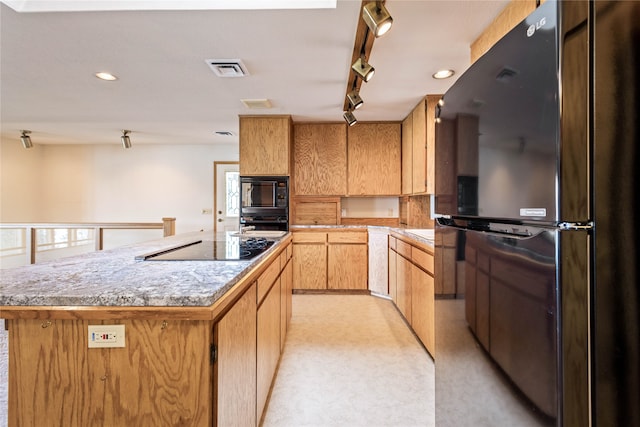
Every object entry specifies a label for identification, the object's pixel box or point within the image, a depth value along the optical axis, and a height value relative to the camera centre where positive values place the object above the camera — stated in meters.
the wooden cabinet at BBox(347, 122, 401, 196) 3.95 +0.81
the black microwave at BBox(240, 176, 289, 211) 3.64 +0.30
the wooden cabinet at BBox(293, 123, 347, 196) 3.98 +0.80
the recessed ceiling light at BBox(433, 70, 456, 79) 2.44 +1.19
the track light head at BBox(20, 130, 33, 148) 4.56 +1.21
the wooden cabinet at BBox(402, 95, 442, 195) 3.01 +0.76
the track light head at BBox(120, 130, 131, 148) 4.52 +1.18
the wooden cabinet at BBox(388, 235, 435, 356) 2.15 -0.60
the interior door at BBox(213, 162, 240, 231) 5.68 +0.39
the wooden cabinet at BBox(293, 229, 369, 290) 3.76 -0.55
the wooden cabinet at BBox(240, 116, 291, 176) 3.63 +0.84
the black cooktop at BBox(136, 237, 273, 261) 1.31 -0.18
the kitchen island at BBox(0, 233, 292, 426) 0.79 -0.38
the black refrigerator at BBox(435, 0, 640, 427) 0.60 +0.00
